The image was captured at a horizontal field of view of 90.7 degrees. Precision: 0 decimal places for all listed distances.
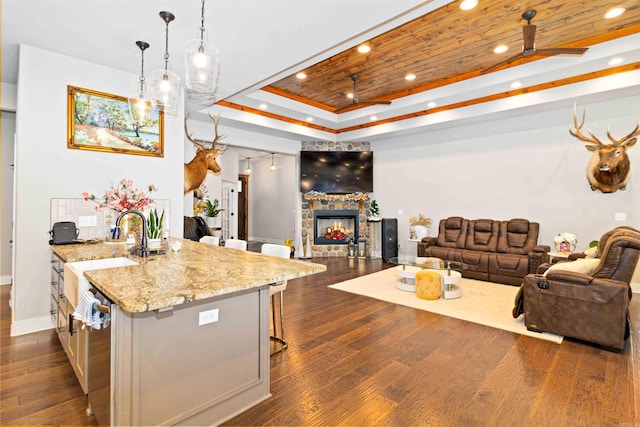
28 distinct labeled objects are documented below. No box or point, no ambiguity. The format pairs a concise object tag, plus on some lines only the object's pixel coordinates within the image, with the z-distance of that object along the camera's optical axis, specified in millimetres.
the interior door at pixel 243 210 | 11586
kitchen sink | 1861
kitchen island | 1523
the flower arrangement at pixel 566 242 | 4988
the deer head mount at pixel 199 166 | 4789
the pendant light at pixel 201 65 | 2213
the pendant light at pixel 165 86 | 2686
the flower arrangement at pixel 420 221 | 7117
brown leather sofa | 5113
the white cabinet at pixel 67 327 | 2013
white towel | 1611
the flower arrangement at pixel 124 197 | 3217
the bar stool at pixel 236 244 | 3345
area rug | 3514
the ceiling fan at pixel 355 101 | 5084
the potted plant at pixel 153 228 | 2908
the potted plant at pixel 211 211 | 8102
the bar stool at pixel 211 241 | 3623
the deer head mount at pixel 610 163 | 4457
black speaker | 7172
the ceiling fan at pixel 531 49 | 3275
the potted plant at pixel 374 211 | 7840
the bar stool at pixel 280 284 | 2757
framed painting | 3436
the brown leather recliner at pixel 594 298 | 2807
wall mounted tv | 7898
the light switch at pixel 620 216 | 4895
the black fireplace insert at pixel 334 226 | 8188
